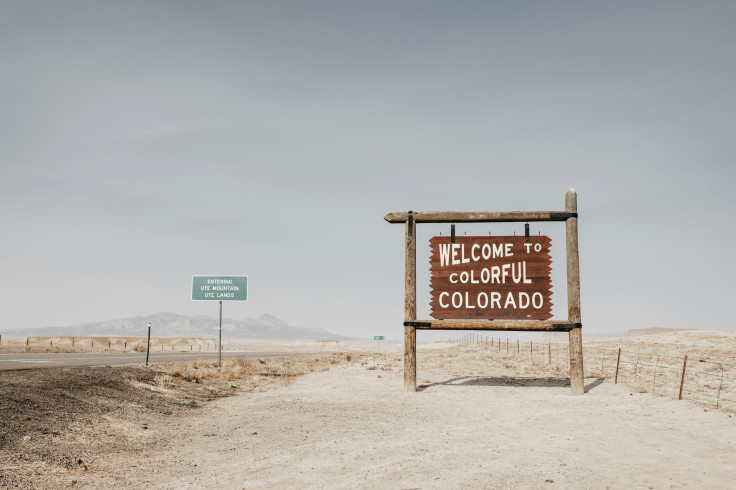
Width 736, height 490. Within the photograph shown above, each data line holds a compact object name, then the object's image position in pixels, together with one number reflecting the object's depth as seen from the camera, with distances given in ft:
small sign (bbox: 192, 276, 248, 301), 80.59
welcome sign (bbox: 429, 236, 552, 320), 53.01
